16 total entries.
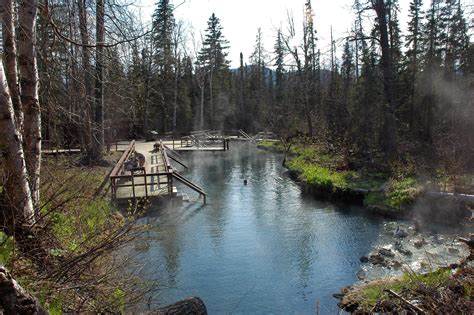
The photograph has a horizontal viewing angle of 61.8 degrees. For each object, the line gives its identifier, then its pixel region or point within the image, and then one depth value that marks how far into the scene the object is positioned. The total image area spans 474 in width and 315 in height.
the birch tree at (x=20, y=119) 4.13
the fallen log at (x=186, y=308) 5.27
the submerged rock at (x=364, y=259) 8.64
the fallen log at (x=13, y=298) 2.65
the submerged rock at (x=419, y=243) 9.22
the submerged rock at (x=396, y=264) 8.17
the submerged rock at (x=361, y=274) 7.82
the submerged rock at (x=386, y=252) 8.80
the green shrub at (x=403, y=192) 12.09
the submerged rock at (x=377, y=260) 8.48
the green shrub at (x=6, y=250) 3.53
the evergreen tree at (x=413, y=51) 30.20
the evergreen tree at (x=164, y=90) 43.16
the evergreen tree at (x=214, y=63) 49.91
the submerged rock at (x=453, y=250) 8.61
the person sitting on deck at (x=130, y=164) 16.09
